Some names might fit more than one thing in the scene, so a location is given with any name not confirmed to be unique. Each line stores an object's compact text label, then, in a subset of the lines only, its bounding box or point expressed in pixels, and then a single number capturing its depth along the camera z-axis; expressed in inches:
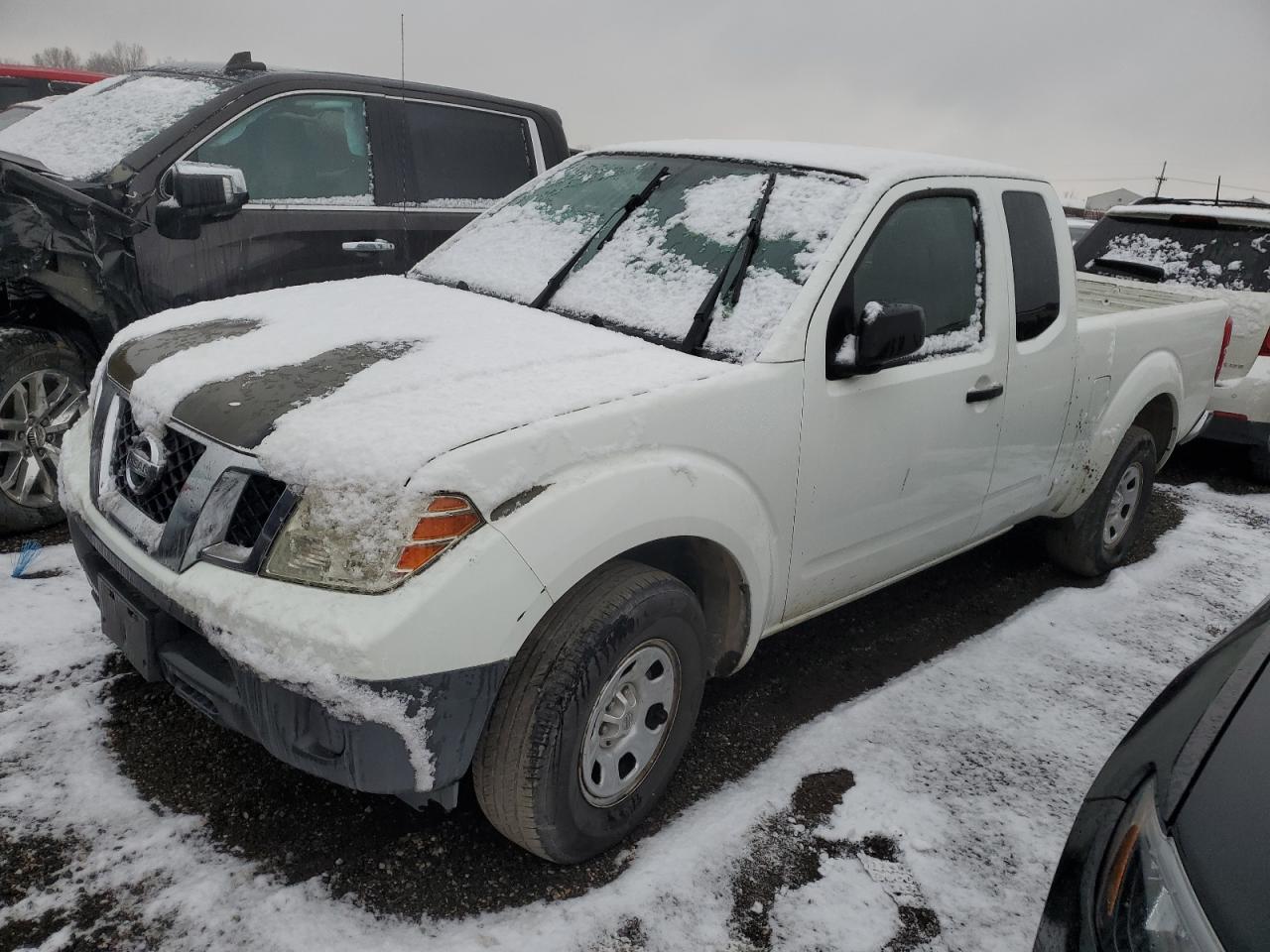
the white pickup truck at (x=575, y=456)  77.1
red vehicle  369.1
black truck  151.8
